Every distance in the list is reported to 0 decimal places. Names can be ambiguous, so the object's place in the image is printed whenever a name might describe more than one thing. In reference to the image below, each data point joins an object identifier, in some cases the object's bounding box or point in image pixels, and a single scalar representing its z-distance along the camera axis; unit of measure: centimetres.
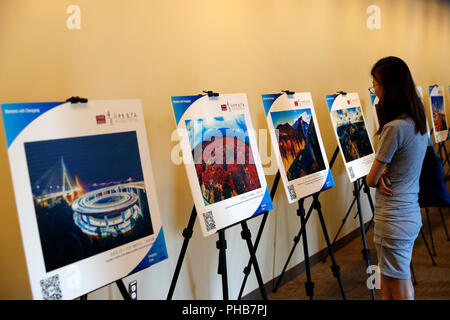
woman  212
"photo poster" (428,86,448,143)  550
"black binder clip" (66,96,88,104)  163
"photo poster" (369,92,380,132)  424
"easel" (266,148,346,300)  273
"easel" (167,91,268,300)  206
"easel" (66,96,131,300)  163
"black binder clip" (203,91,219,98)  224
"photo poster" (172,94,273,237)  206
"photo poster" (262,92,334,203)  266
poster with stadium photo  143
